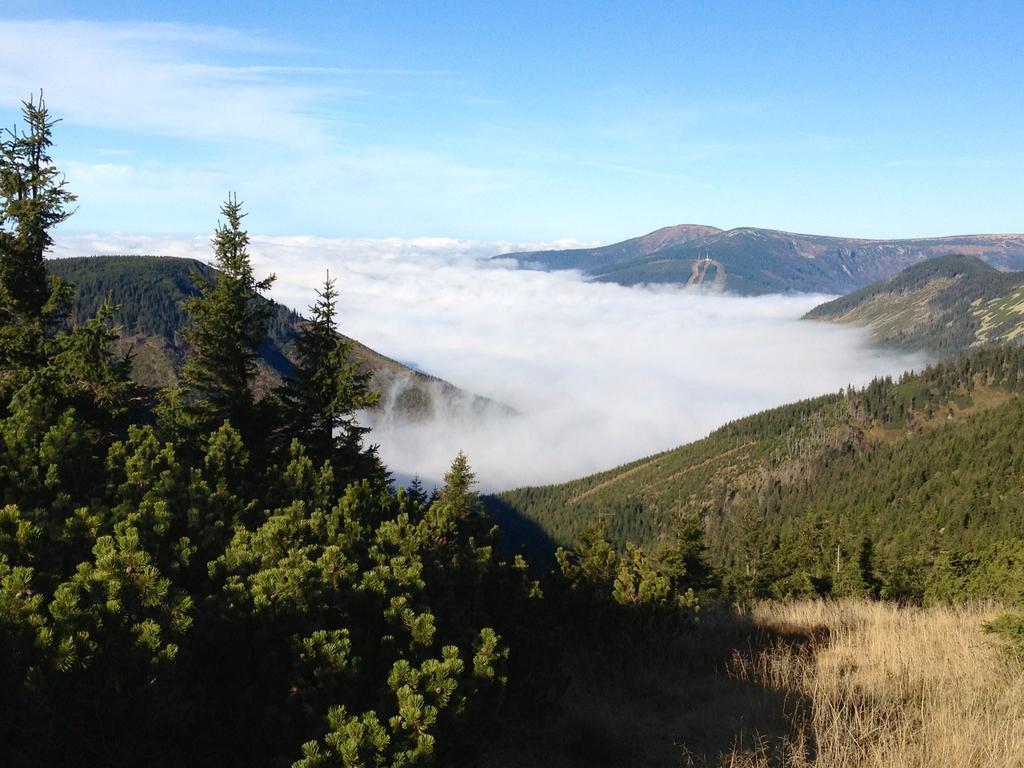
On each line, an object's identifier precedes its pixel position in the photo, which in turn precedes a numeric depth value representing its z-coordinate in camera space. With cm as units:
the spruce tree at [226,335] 2392
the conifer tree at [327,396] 2406
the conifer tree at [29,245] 2206
